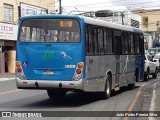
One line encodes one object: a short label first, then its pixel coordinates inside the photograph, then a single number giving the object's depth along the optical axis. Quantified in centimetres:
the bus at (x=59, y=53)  1448
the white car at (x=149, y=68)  2947
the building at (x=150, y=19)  11716
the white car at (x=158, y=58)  4042
